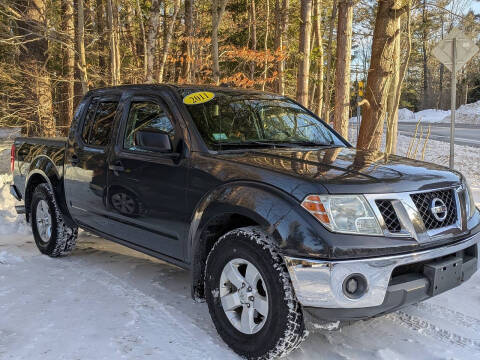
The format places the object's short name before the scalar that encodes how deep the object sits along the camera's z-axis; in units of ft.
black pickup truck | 8.44
